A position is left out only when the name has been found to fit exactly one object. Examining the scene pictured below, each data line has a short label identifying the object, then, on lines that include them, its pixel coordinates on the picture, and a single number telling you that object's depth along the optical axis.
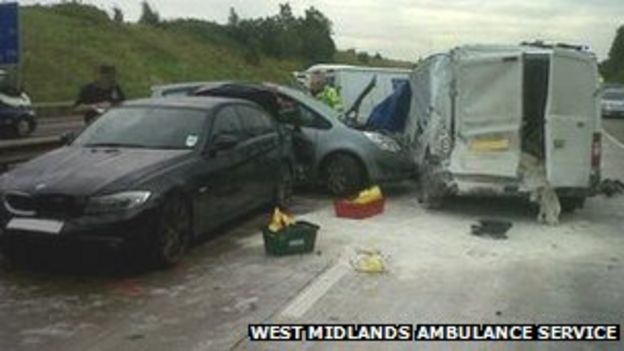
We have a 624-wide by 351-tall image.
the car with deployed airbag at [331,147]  13.34
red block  11.52
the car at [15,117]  22.92
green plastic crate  9.15
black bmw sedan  7.98
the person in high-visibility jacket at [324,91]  17.88
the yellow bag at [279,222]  9.22
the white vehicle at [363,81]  20.13
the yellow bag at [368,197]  11.63
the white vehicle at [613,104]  45.31
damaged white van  11.68
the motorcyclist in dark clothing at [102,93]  12.75
